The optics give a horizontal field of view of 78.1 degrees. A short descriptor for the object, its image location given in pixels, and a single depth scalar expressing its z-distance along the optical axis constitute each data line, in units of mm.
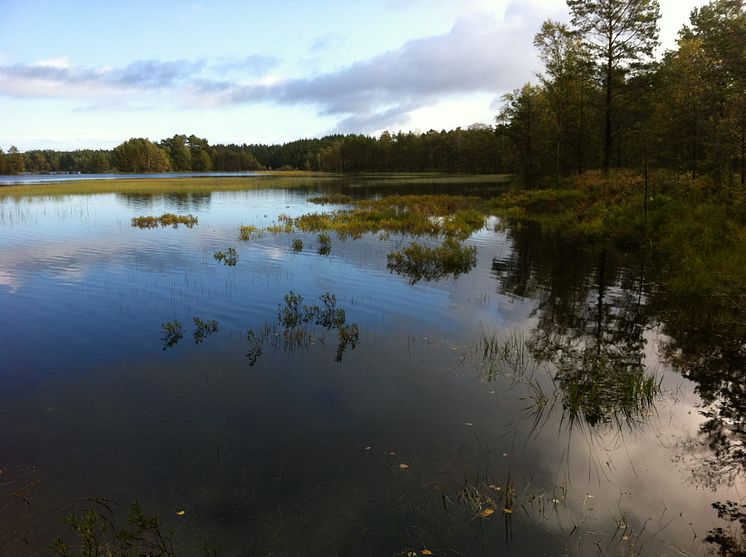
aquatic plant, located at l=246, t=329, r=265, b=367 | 11939
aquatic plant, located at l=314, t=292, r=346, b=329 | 14508
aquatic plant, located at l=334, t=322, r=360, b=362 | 12461
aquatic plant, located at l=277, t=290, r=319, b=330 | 14506
